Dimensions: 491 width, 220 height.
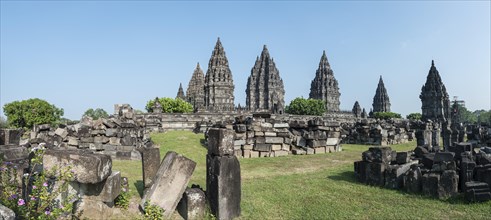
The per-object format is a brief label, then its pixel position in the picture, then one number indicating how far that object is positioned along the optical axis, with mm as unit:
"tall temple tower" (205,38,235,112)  66188
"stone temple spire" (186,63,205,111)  71812
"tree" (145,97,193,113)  50344
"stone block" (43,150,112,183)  4707
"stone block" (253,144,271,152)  13008
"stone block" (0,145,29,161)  7129
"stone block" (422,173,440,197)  6469
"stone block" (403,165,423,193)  6809
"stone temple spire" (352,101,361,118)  81112
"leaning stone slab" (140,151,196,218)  5547
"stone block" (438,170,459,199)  6305
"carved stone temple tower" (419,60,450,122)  59250
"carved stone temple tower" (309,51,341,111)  89188
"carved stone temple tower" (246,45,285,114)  88000
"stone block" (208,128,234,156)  5527
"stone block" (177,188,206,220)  5516
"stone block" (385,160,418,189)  7223
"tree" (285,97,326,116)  73562
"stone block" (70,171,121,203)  5043
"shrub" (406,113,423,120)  93725
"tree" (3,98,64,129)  44156
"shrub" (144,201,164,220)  5090
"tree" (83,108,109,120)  93688
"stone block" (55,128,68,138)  12776
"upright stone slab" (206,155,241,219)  5387
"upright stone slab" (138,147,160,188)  6629
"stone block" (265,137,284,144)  13118
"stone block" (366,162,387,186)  7535
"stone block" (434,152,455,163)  6846
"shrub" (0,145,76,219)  4141
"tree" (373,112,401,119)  85125
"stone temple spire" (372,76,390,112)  94438
